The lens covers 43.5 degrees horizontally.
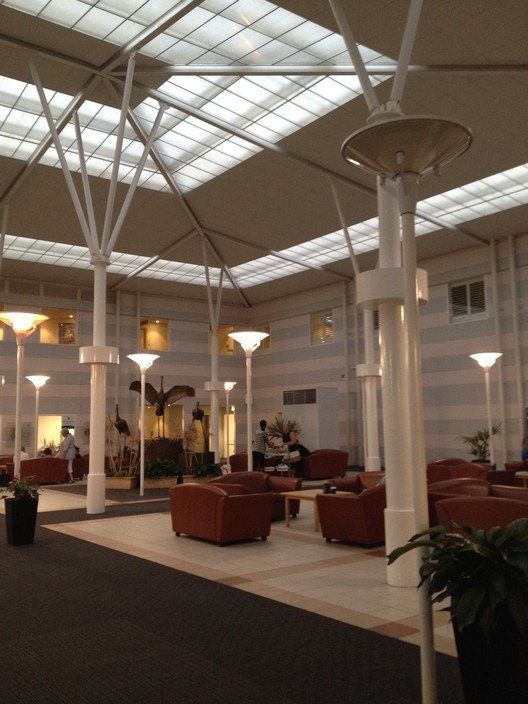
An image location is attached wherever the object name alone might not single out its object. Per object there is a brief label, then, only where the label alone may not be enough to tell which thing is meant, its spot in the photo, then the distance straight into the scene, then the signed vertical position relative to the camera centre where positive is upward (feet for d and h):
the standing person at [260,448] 60.34 -1.95
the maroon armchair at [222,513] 29.91 -3.95
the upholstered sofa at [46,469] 63.16 -3.61
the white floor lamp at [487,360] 55.11 +5.23
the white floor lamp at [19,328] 40.34 +6.56
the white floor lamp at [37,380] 69.77 +5.45
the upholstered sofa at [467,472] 43.06 -3.31
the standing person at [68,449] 66.39 -1.81
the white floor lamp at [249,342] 43.85 +5.65
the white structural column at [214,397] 74.82 +3.60
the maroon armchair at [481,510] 23.67 -3.20
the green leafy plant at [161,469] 58.97 -3.61
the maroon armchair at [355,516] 28.40 -3.97
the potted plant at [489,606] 10.34 -2.87
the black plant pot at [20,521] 30.19 -4.04
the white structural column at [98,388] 42.11 +2.73
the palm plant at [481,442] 63.93 -1.96
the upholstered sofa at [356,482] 38.47 -3.33
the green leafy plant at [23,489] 30.60 -2.63
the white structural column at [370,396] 57.21 +2.45
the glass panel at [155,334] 93.86 +13.46
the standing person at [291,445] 60.49 -1.70
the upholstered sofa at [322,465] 65.82 -3.88
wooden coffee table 33.30 -3.62
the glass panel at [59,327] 84.89 +13.42
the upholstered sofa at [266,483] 37.60 -3.22
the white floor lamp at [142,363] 52.95 +5.42
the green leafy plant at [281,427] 74.84 -0.06
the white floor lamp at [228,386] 76.84 +4.92
